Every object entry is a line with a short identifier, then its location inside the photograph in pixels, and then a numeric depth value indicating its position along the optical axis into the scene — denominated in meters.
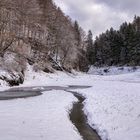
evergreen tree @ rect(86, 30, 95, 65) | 56.97
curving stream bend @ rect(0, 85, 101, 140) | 6.85
